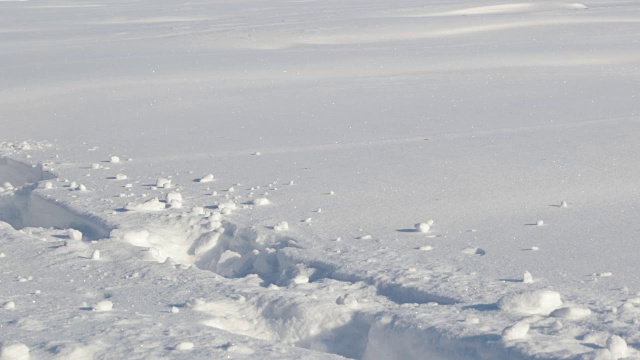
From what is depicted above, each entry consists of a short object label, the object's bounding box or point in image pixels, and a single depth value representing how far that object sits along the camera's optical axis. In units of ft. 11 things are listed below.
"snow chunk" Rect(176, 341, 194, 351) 20.30
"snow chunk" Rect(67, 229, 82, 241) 29.34
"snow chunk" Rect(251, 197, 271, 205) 32.81
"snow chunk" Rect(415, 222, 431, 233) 29.17
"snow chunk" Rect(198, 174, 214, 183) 36.35
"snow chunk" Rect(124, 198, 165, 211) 32.12
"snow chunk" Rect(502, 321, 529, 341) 20.33
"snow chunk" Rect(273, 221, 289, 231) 29.60
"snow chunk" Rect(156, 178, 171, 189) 35.55
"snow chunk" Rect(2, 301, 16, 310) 22.98
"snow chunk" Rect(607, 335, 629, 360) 19.22
